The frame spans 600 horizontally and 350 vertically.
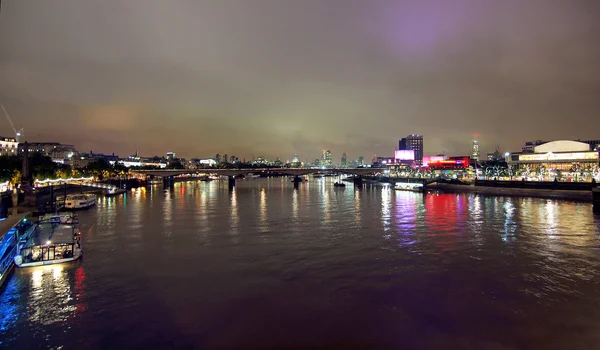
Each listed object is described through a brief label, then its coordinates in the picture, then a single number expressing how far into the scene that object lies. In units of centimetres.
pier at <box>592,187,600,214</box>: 4134
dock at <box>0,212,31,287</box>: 1653
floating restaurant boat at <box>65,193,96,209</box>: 4662
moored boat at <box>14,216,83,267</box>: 1825
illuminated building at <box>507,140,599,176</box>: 9788
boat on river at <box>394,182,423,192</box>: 8594
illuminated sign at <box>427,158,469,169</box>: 13752
